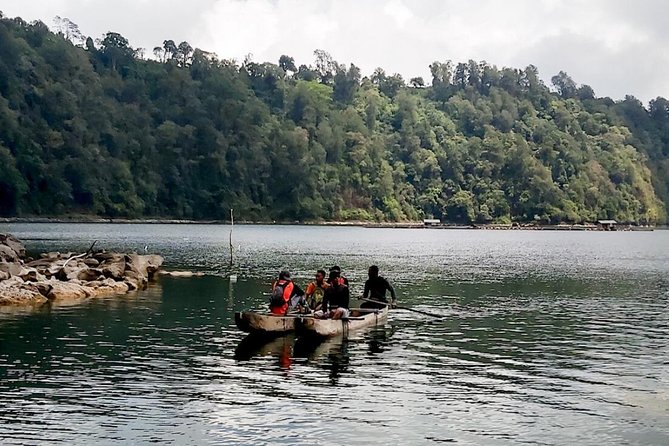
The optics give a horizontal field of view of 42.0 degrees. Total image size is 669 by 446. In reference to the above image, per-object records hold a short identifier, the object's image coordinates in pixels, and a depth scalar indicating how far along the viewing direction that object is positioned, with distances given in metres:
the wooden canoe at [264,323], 28.36
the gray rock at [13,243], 61.41
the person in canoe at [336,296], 30.10
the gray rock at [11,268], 42.58
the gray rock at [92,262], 51.70
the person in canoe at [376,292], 34.34
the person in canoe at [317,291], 30.91
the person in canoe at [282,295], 29.55
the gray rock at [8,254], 49.57
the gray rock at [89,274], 46.72
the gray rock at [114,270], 48.69
